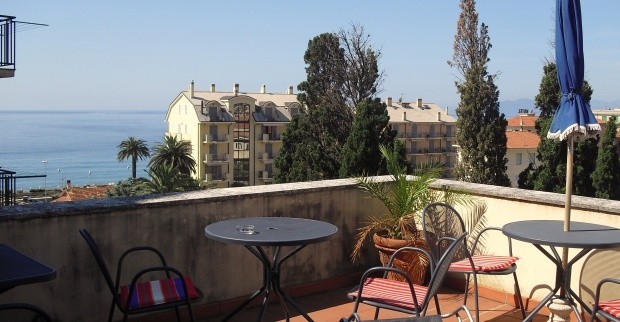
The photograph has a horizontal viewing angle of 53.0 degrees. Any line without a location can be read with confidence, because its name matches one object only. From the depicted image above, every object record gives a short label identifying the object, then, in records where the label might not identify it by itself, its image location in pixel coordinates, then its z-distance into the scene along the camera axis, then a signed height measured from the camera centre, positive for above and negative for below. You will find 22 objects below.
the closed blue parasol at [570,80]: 3.86 +0.39
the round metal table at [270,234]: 3.62 -0.59
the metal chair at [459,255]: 4.29 -0.86
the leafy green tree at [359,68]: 37.41 +4.37
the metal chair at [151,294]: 3.38 -0.91
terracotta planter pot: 5.42 -1.05
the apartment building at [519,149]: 61.84 -0.77
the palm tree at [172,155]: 49.16 -1.39
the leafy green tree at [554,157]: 22.97 -0.56
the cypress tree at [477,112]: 31.16 +1.49
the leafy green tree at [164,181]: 30.00 -2.18
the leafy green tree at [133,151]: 63.78 -1.39
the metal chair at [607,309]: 3.25 -0.90
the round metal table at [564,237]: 3.59 -0.58
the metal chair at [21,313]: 2.52 -0.75
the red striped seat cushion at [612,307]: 3.29 -0.90
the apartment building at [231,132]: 66.19 +0.64
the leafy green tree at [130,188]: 31.31 -2.66
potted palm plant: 5.47 -0.70
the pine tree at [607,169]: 22.20 -0.97
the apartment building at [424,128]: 73.31 +1.42
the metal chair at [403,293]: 3.39 -0.90
